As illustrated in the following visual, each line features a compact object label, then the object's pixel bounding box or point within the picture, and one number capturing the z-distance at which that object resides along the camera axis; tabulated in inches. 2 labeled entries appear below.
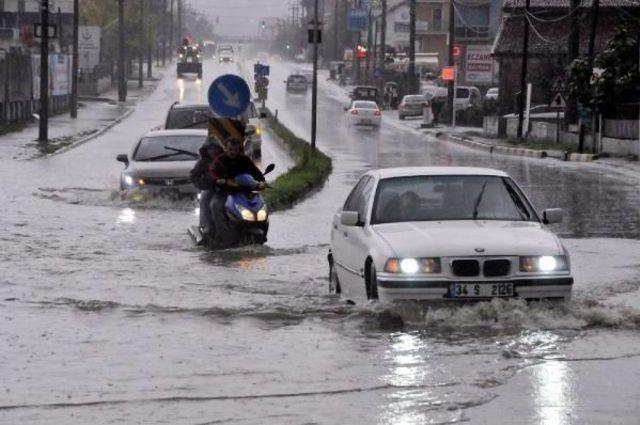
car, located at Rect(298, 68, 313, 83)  4852.4
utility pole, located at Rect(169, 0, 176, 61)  6928.2
